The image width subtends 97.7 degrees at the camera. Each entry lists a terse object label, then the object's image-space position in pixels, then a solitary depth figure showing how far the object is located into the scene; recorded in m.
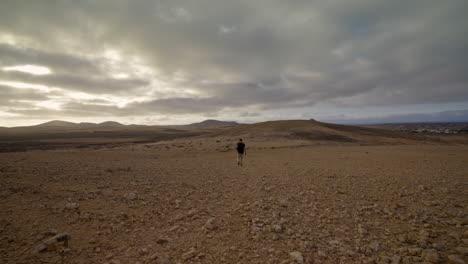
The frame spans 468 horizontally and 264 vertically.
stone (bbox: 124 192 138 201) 6.15
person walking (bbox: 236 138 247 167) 13.44
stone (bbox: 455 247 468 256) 3.60
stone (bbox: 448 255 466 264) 3.36
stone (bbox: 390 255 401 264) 3.41
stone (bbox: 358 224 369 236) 4.30
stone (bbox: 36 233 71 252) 3.50
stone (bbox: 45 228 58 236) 3.99
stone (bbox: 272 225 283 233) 4.43
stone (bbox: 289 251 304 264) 3.48
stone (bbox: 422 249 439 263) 3.39
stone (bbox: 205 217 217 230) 4.63
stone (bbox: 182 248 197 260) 3.62
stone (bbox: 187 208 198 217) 5.35
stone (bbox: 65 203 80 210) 5.15
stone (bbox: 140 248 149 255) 3.73
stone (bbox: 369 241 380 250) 3.81
